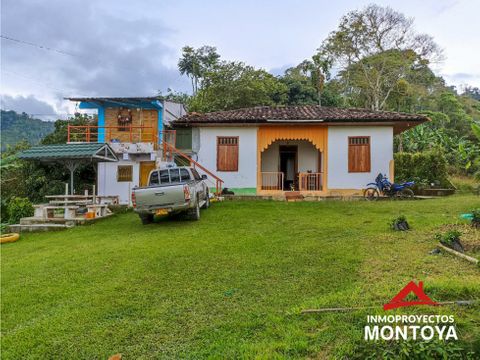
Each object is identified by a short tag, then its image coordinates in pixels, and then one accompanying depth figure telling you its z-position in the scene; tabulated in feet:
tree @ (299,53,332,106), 103.98
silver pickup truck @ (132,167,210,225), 31.45
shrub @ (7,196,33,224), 45.52
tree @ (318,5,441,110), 86.28
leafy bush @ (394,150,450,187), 58.29
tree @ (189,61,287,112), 84.89
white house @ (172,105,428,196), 50.42
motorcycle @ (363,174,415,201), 46.96
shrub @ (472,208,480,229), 23.07
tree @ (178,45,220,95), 135.23
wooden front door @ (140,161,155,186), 54.49
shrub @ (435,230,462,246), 18.70
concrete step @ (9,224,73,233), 38.47
